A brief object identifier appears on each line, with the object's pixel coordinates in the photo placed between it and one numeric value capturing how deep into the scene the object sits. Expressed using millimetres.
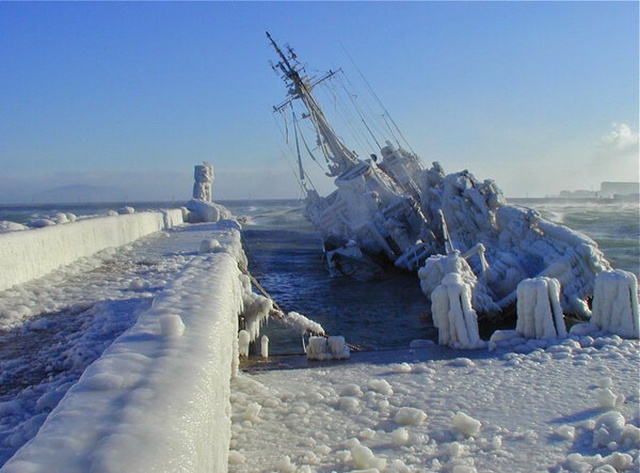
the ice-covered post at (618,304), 7875
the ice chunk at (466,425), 4418
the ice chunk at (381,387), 5508
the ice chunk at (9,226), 8117
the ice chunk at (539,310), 7781
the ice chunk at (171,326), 3105
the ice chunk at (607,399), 5043
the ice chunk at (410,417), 4629
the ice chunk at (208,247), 8834
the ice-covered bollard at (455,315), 7594
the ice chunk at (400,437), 4230
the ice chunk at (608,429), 4266
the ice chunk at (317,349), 7098
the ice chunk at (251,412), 4520
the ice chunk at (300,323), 8461
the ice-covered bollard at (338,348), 7152
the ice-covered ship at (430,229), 12727
